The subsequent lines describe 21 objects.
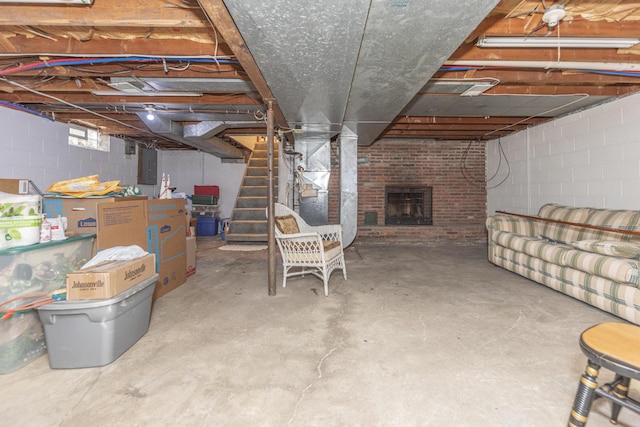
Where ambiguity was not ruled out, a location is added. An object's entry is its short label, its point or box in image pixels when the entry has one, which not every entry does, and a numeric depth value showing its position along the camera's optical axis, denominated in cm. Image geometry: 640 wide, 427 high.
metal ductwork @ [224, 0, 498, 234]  152
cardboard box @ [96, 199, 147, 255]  221
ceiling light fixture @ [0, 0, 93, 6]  164
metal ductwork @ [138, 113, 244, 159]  427
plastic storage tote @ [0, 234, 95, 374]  160
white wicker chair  299
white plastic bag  190
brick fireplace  630
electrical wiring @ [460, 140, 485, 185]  629
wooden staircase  578
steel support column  295
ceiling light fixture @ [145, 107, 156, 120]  382
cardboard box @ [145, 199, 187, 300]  275
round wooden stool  98
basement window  472
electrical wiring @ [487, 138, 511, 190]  550
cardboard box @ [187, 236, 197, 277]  360
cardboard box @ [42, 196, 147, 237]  216
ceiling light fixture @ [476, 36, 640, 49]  212
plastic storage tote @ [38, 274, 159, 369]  160
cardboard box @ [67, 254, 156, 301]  163
